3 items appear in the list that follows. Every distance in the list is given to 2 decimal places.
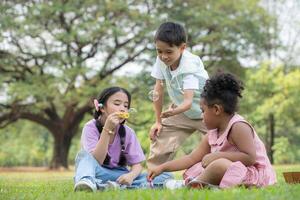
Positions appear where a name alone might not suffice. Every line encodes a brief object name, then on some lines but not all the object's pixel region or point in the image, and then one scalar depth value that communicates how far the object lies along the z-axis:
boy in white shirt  6.62
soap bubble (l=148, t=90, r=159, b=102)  6.91
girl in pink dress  5.17
